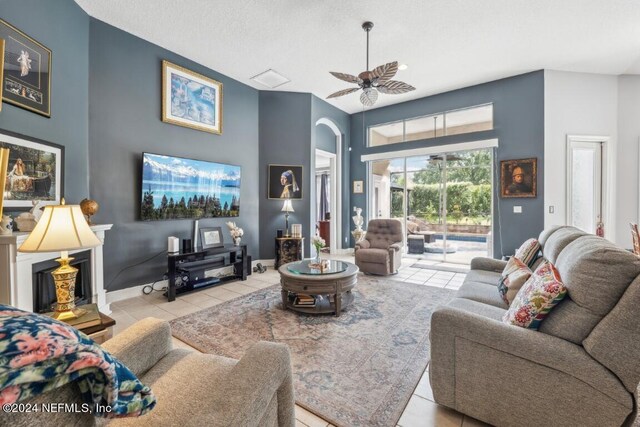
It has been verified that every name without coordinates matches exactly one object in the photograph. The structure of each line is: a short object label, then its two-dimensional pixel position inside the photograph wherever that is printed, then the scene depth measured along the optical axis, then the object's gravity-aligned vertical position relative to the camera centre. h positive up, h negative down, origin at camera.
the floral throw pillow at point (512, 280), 1.98 -0.52
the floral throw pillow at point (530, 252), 2.56 -0.39
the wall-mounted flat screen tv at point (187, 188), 3.63 +0.34
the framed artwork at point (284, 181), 5.27 +0.58
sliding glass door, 5.24 +0.25
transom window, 5.20 +1.79
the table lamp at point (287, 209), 5.11 +0.04
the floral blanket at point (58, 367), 0.47 -0.29
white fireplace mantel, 1.94 -0.45
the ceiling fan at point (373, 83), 2.98 +1.47
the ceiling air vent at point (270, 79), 4.57 +2.30
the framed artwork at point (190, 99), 3.89 +1.70
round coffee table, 2.83 -0.77
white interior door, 4.52 +0.42
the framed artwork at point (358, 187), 6.59 +0.59
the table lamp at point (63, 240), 1.38 -0.15
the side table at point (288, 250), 4.91 -0.69
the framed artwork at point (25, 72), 2.17 +1.18
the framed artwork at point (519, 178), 4.55 +0.57
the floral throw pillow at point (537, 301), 1.42 -0.48
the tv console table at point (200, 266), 3.42 -0.77
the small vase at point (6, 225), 1.94 -0.10
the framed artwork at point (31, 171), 2.21 +0.35
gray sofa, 1.17 -0.69
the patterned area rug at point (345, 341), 1.67 -1.12
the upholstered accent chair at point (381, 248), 4.39 -0.62
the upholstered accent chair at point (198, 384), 0.84 -0.64
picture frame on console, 3.99 -0.39
